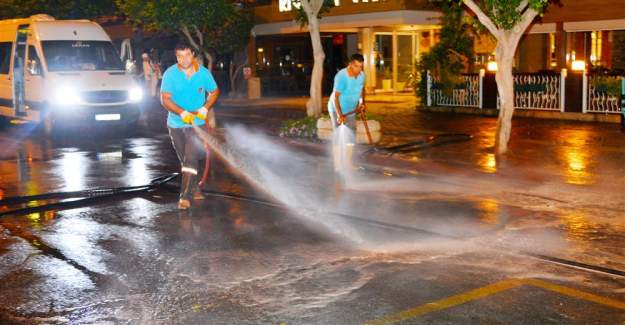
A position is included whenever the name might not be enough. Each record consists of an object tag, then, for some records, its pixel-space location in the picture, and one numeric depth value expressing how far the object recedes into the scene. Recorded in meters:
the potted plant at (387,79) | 30.86
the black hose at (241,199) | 6.29
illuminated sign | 30.64
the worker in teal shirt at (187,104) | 8.66
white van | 16.94
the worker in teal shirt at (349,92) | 10.56
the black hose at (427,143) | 13.82
